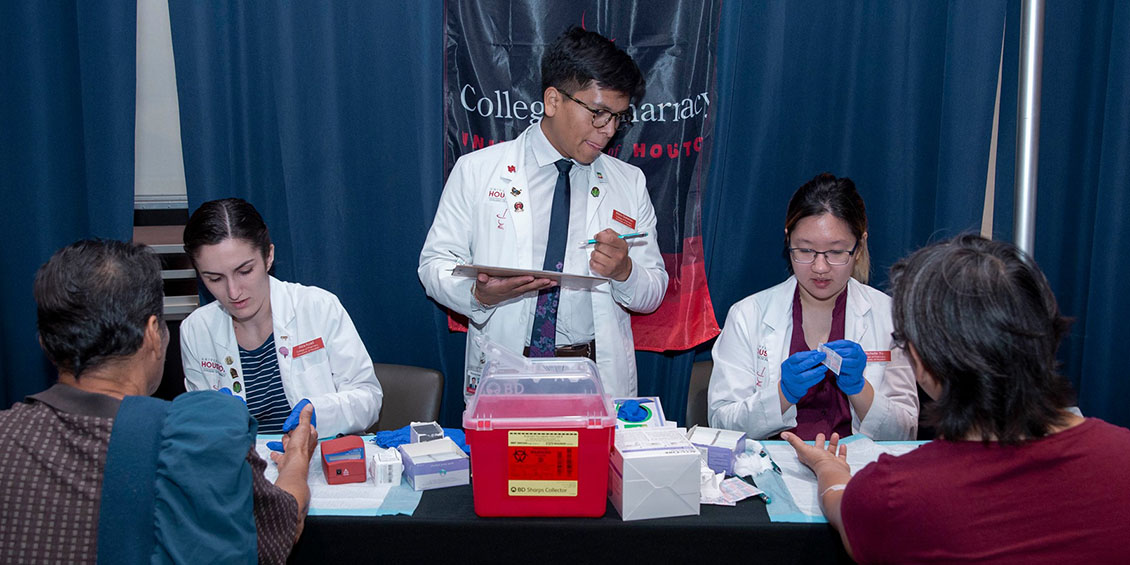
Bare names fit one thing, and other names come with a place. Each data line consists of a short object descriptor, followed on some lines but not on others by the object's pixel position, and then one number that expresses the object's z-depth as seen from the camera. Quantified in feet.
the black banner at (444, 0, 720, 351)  9.07
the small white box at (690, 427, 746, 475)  5.50
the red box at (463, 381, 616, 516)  4.71
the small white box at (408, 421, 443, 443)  5.88
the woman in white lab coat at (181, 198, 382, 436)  6.77
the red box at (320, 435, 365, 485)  5.39
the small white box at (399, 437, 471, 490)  5.30
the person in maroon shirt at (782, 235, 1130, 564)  3.66
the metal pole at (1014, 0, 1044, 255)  8.43
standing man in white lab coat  7.73
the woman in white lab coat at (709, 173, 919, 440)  6.69
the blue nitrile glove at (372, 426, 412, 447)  5.97
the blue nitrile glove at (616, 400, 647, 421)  5.89
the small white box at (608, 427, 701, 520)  4.81
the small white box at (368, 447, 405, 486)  5.40
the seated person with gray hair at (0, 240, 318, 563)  3.59
